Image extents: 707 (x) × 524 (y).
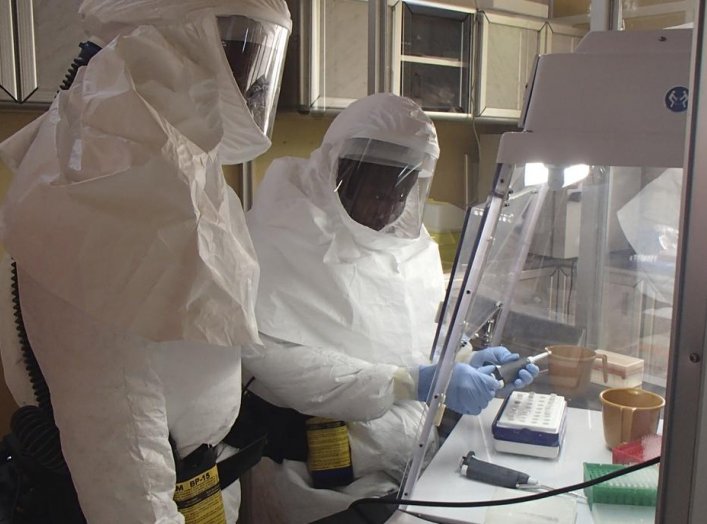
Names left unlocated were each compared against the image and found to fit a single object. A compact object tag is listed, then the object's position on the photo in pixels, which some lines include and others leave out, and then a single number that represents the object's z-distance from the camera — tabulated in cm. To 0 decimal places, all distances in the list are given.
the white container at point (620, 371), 130
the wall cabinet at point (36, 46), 193
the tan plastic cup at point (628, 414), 111
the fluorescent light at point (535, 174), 98
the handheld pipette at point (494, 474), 111
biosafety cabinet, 85
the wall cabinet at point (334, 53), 251
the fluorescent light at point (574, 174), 103
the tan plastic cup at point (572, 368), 139
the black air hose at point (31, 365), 103
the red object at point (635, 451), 100
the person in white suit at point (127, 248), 88
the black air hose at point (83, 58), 104
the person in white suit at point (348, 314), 143
